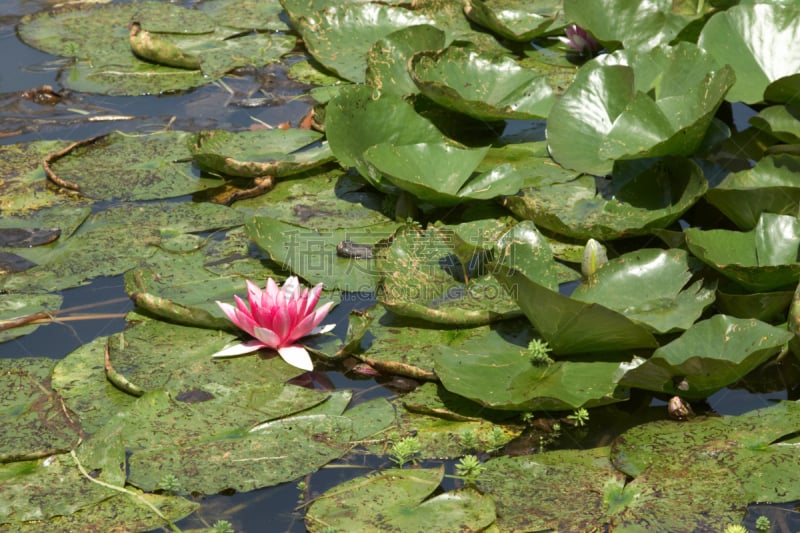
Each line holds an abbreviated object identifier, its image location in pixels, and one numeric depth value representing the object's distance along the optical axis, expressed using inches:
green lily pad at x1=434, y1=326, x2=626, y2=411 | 216.1
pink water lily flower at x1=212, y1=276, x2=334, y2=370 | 239.1
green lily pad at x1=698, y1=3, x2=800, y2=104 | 316.5
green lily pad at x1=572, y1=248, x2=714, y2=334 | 233.9
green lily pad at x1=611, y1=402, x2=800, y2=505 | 197.9
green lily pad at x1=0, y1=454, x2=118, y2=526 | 196.5
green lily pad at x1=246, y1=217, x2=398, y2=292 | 268.7
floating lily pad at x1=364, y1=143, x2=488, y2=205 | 282.4
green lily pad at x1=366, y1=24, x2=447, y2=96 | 343.0
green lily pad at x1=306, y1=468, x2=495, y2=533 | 192.2
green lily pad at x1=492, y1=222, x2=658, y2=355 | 214.8
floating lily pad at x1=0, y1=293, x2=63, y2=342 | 255.8
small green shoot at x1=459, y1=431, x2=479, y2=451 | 215.2
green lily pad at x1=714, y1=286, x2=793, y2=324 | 231.5
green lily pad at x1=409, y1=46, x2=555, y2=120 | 316.2
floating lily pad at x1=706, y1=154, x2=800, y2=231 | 255.8
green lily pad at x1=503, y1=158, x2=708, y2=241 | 275.6
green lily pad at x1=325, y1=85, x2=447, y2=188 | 305.4
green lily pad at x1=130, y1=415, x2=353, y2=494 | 203.9
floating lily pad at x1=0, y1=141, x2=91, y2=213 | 316.2
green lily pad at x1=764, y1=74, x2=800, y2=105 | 296.7
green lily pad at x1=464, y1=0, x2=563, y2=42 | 404.5
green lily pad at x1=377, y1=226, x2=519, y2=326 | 244.4
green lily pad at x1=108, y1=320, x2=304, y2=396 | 232.8
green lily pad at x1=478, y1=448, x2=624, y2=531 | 193.2
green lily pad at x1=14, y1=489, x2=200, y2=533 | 193.6
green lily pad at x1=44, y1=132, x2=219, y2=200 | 322.3
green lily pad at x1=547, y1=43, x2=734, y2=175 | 282.2
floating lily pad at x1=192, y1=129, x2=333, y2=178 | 315.9
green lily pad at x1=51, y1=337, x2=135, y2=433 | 224.1
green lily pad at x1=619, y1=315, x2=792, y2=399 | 207.9
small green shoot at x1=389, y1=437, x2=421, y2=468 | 209.3
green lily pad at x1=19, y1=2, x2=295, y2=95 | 404.3
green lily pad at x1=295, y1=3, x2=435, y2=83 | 399.2
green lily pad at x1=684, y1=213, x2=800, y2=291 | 233.5
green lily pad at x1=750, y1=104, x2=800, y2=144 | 297.7
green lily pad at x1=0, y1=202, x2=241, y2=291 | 277.3
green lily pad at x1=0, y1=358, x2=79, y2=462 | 213.0
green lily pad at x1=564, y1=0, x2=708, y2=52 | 365.7
